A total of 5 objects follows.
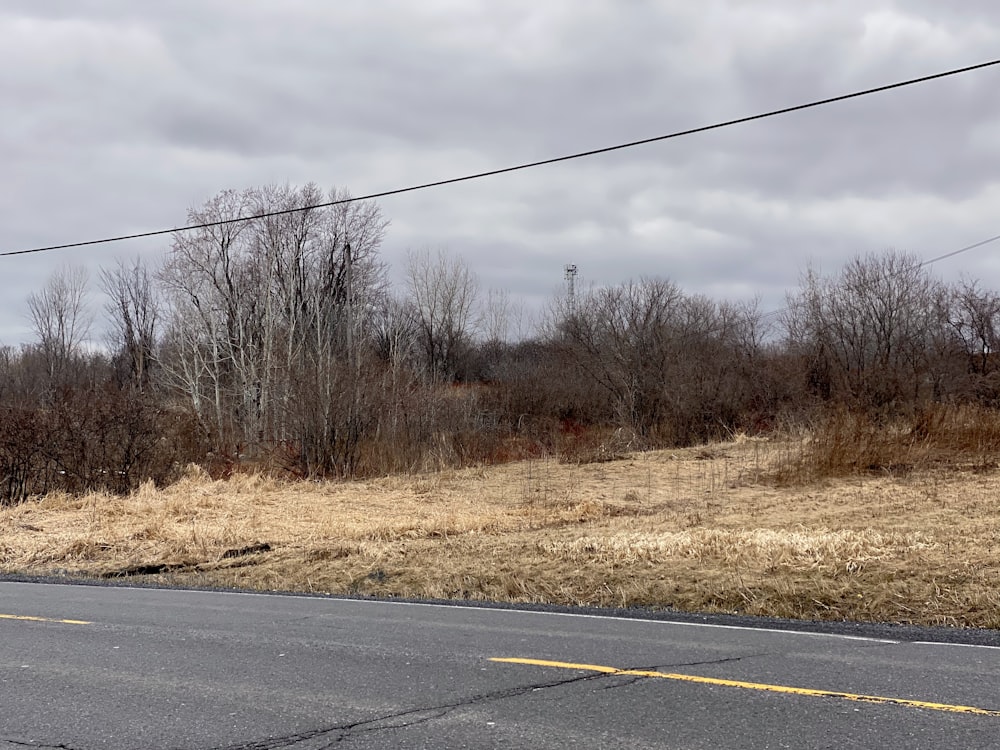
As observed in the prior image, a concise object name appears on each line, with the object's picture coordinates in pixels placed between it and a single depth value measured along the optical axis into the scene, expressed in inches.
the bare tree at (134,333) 2689.5
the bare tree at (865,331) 1560.0
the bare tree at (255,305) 1808.6
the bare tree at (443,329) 2586.1
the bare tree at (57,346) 2696.9
